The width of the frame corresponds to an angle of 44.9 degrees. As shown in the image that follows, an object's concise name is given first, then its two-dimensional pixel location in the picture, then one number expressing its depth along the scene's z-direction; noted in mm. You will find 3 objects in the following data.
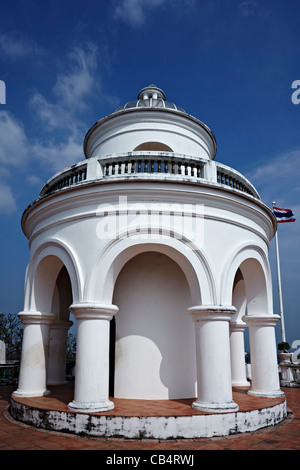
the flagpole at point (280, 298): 17828
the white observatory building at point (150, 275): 7574
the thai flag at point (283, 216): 18391
